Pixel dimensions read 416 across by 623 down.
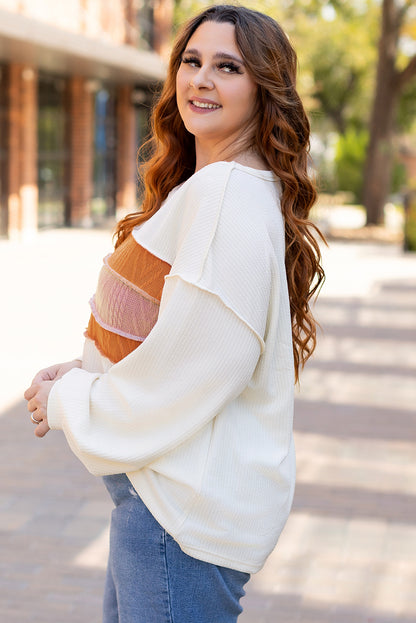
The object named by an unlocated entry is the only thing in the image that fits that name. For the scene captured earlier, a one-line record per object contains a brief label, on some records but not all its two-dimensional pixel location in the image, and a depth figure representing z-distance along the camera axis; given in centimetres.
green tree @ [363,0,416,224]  2092
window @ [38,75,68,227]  1912
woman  161
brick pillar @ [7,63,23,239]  1717
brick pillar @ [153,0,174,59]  2508
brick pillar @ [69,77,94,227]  2067
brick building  1653
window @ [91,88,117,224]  2239
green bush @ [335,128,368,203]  3922
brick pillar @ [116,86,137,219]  2381
